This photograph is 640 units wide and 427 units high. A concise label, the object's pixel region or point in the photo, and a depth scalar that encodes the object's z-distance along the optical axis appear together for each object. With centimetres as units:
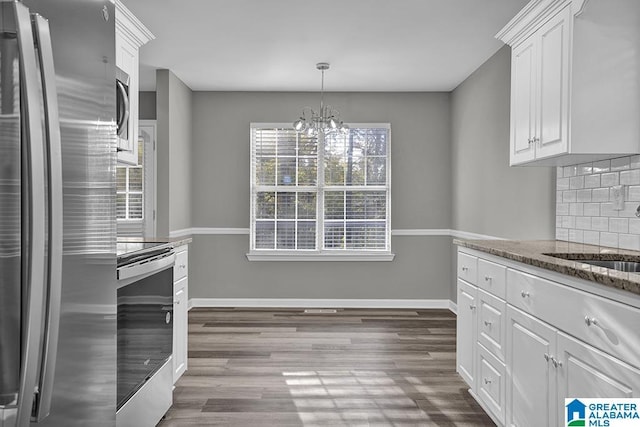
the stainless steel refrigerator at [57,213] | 99
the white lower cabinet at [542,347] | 143
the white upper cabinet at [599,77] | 231
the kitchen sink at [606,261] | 218
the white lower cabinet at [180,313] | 283
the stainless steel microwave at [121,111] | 237
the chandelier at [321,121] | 445
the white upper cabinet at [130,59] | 273
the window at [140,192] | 513
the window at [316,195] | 548
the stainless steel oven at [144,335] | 192
